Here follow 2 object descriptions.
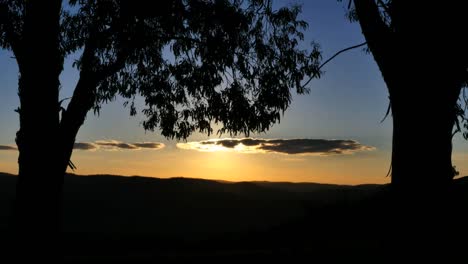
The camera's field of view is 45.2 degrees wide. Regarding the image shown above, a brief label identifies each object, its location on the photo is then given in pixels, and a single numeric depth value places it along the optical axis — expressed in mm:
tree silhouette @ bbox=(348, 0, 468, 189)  4883
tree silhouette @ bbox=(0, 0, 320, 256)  8453
